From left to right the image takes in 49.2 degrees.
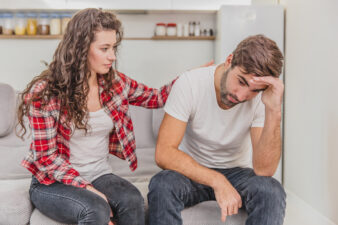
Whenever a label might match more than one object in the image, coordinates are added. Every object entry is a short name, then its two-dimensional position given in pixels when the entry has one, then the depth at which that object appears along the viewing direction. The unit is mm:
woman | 1269
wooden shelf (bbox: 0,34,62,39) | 3264
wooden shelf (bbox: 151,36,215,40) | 3350
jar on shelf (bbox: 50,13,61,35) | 3244
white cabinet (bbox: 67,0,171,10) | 3205
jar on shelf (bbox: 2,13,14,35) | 3273
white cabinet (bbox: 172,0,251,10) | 3248
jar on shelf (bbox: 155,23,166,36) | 3335
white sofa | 1764
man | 1226
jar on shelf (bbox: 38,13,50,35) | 3264
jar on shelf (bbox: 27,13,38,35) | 3268
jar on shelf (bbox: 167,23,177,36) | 3346
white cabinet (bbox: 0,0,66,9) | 3166
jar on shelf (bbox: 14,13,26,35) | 3260
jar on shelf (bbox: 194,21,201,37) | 3389
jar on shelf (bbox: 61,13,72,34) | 3255
